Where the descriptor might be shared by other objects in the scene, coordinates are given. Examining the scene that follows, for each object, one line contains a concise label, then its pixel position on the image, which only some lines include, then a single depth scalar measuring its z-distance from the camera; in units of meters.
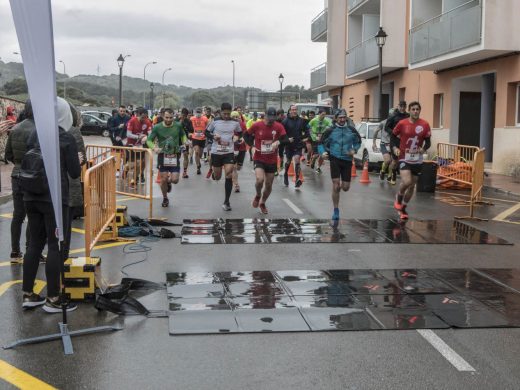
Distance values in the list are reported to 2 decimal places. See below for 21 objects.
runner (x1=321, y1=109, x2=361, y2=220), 11.78
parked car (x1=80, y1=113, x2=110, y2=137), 54.47
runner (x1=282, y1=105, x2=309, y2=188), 17.78
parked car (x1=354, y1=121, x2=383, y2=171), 23.64
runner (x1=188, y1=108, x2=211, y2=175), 21.36
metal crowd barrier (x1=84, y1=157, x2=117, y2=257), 7.31
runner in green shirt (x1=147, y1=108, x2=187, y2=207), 13.55
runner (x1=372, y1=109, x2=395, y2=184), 16.89
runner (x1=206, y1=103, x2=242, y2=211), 13.31
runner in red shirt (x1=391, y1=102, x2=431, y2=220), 11.98
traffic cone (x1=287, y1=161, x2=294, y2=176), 21.57
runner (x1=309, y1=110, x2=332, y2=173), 21.81
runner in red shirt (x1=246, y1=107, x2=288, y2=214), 12.63
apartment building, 22.11
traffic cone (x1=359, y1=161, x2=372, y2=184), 19.55
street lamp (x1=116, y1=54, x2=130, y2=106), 44.25
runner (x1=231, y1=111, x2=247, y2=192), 16.32
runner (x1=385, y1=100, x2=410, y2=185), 15.03
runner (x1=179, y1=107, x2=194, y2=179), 20.00
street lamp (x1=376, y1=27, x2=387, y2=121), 27.02
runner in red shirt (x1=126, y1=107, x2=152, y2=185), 18.02
